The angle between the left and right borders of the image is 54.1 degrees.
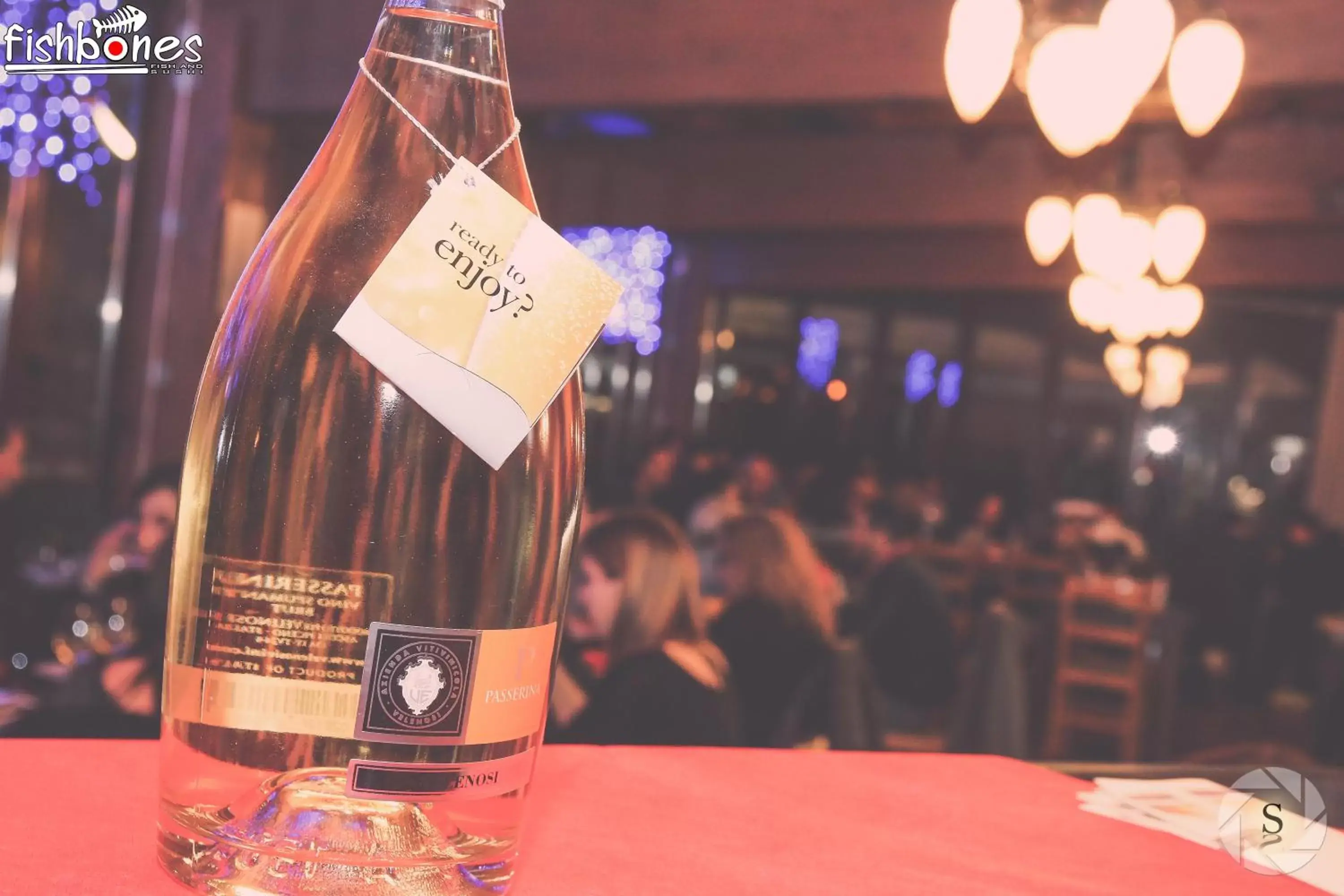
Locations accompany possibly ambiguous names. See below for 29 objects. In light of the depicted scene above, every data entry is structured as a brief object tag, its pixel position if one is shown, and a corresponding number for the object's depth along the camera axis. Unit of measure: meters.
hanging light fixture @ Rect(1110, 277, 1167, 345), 6.41
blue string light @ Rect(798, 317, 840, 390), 12.74
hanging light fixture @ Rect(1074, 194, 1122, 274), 5.14
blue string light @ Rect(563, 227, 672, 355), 10.54
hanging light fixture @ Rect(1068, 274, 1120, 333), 6.54
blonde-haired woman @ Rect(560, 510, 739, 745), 2.62
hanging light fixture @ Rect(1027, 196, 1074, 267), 5.63
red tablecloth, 0.38
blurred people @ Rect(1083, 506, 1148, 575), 7.60
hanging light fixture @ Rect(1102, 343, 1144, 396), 11.09
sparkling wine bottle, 0.41
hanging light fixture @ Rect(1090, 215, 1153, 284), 5.20
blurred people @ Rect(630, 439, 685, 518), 7.25
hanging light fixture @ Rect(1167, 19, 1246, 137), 3.30
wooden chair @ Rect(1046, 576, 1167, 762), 6.09
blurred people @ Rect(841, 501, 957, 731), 4.84
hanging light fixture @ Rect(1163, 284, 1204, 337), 6.72
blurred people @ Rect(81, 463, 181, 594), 3.52
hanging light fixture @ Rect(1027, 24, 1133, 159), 3.15
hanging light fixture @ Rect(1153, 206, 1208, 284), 5.25
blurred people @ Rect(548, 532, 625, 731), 2.91
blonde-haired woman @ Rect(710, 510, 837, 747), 3.63
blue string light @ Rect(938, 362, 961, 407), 12.58
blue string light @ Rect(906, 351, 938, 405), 12.69
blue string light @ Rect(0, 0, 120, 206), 5.39
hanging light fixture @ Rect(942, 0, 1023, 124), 3.25
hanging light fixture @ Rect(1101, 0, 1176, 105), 3.03
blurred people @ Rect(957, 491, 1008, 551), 9.32
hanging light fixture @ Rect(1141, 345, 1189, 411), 11.65
